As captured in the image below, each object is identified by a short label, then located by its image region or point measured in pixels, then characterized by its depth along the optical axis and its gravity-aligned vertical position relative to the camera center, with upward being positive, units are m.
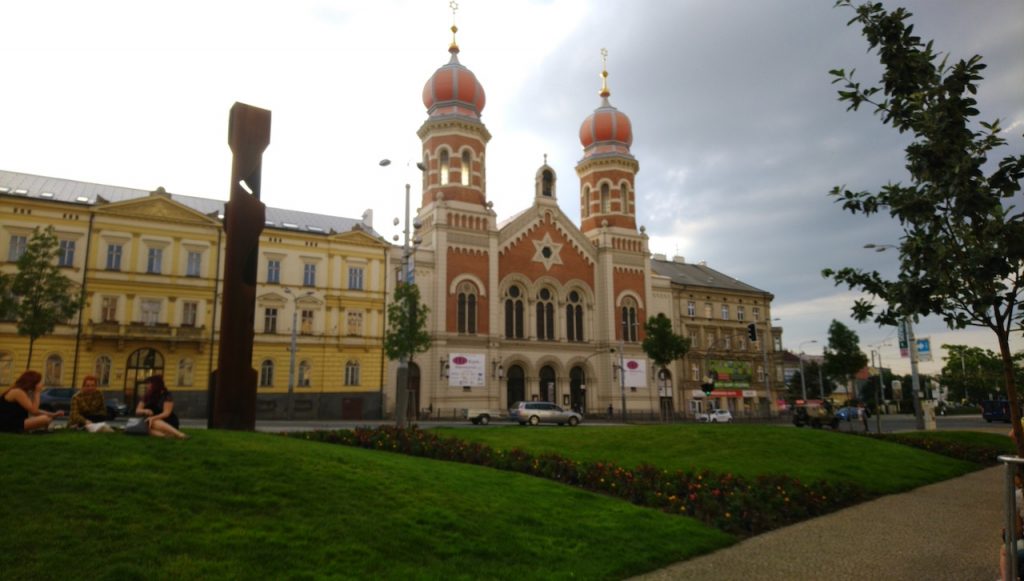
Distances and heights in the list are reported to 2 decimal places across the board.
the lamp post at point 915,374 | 36.53 +1.12
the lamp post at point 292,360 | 40.54 +2.51
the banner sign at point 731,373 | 65.69 +2.33
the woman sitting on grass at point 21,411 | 10.44 -0.15
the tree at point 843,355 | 56.47 +3.52
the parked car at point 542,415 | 38.44 -1.05
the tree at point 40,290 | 31.80 +5.49
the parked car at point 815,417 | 42.16 -1.46
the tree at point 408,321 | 29.38 +3.65
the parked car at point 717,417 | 53.78 -1.80
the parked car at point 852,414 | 57.54 -1.77
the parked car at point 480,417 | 37.91 -1.12
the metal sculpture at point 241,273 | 15.46 +3.12
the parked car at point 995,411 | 52.31 -1.45
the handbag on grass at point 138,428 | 11.16 -0.47
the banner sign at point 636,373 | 57.24 +2.08
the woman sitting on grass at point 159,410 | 11.20 -0.17
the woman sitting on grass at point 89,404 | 12.37 -0.06
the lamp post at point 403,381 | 22.89 +0.63
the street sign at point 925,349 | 38.87 +2.76
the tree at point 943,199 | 7.75 +2.47
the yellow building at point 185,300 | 38.91 +6.65
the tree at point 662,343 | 45.69 +3.78
